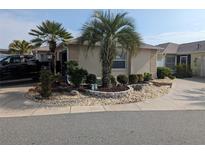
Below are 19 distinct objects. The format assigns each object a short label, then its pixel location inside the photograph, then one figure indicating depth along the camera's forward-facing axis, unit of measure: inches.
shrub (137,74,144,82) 398.3
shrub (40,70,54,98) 269.8
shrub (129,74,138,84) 380.6
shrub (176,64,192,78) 593.4
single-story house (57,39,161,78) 399.6
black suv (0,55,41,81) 398.0
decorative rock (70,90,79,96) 290.5
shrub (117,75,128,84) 362.7
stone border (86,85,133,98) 286.8
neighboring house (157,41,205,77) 625.6
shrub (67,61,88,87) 325.4
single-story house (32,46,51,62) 817.2
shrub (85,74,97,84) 337.8
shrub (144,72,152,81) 419.2
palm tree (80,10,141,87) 305.7
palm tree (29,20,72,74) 393.4
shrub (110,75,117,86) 350.9
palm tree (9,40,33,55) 1061.6
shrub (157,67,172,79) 490.7
